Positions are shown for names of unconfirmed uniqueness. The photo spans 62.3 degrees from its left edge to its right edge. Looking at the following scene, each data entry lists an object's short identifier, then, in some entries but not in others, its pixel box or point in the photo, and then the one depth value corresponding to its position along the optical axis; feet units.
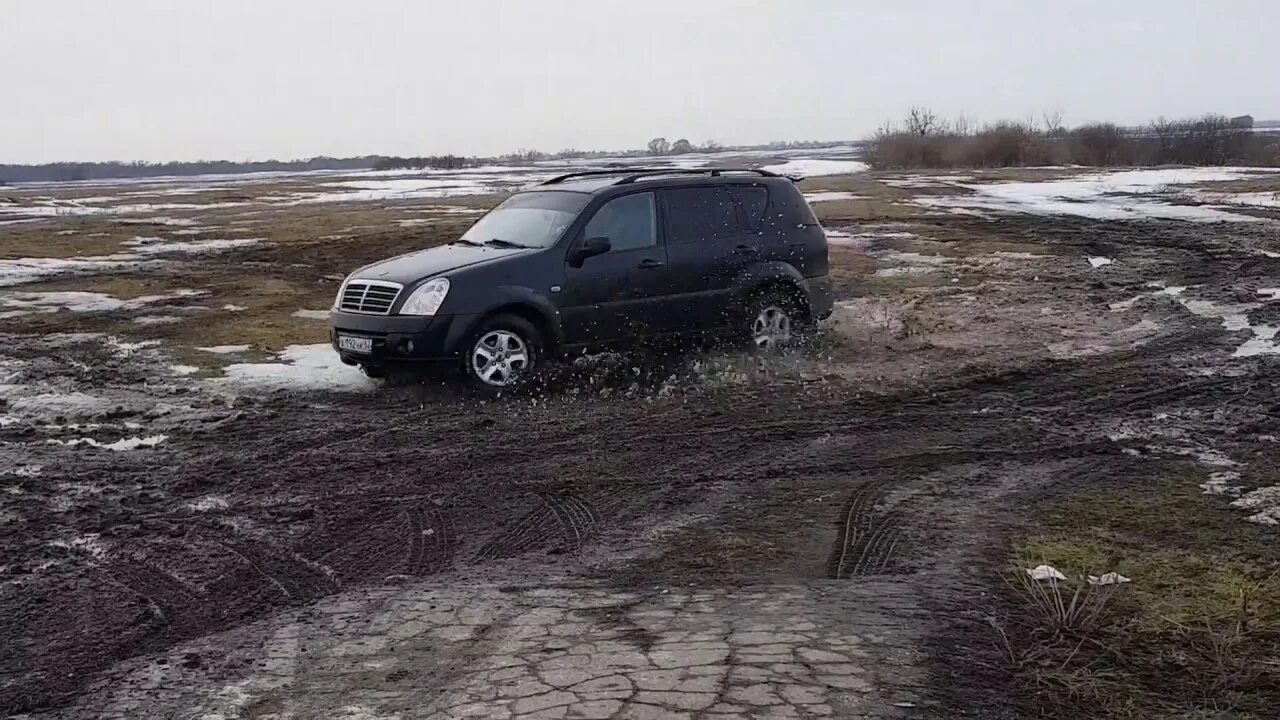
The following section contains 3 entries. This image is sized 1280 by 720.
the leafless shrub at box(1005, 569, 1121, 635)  13.91
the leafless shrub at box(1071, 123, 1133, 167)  206.59
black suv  28.32
